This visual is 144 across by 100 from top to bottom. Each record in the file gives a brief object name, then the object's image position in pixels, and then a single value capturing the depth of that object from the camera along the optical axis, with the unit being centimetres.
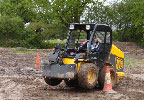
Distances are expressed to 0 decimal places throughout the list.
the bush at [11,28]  4219
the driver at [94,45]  1090
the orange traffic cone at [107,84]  1056
